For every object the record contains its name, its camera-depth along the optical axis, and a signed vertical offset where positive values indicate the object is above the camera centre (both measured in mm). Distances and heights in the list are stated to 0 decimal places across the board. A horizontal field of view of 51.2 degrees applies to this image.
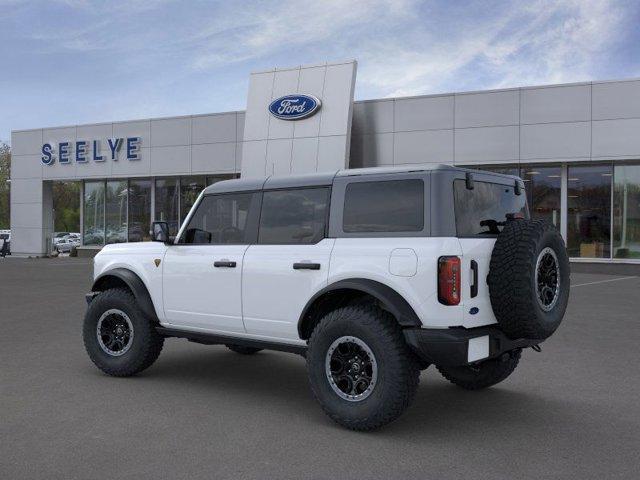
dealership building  21938 +3552
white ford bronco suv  4684 -307
